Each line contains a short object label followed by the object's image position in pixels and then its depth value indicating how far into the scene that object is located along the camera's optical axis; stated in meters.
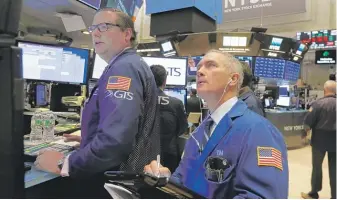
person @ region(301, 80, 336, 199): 4.09
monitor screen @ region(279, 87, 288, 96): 9.74
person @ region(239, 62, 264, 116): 2.86
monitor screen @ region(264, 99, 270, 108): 8.45
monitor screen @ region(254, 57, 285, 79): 8.19
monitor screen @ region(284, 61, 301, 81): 8.69
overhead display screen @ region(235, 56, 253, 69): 8.07
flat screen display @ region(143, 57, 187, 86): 3.85
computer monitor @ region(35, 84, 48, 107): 2.44
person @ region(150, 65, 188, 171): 2.94
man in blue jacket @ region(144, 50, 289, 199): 1.00
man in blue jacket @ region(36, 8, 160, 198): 1.30
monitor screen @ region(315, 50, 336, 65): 11.55
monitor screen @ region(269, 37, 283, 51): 7.99
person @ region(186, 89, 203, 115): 4.36
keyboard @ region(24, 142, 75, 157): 1.50
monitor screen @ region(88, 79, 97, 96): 2.77
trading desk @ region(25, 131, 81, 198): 1.30
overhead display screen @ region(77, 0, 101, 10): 2.66
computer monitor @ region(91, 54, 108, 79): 2.80
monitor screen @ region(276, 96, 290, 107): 9.55
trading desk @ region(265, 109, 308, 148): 7.46
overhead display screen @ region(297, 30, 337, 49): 10.64
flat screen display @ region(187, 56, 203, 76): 8.18
